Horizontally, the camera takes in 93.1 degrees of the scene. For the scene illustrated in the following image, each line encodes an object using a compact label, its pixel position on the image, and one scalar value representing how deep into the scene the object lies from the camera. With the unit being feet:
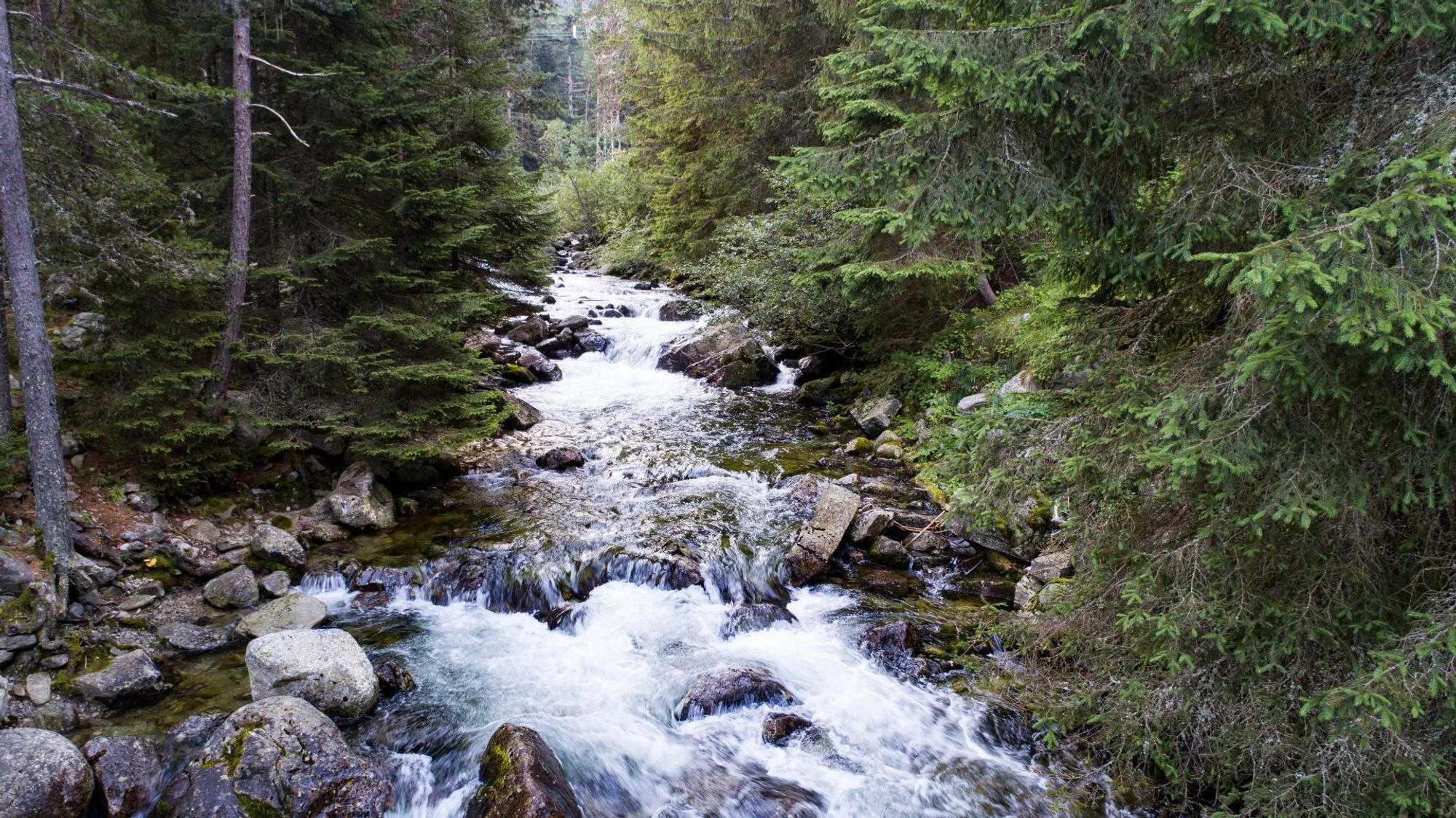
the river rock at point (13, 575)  20.65
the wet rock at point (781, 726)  20.34
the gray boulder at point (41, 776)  15.05
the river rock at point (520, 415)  45.14
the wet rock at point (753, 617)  25.75
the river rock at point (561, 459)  39.55
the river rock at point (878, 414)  44.73
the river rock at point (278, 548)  27.30
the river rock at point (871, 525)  30.53
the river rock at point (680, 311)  71.00
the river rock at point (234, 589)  24.72
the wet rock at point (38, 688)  18.94
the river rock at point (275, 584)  25.95
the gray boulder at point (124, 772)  16.42
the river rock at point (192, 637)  22.51
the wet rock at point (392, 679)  21.72
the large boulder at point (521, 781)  16.25
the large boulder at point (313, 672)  19.65
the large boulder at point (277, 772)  15.96
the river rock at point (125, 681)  19.76
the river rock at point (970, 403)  37.09
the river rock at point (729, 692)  21.45
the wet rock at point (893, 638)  23.90
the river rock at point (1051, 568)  24.79
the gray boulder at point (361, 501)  30.94
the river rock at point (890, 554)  29.63
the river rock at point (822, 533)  28.94
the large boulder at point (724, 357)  57.93
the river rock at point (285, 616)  23.54
